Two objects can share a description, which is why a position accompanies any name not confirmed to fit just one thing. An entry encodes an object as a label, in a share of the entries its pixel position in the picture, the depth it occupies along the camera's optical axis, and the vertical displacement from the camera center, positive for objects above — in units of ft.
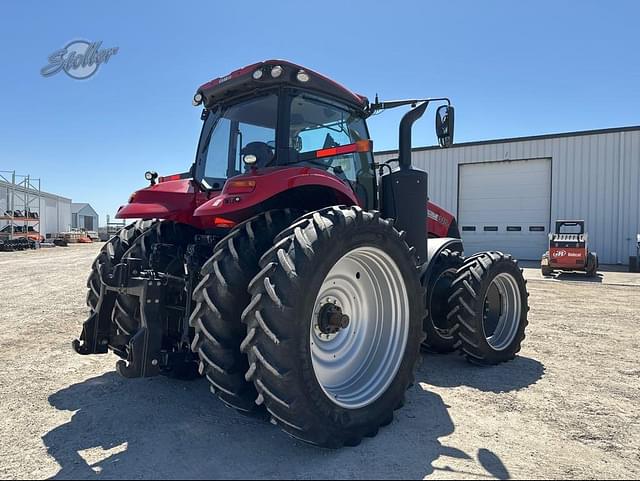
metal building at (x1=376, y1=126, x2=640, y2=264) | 58.49 +7.09
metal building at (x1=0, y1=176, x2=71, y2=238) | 103.04 +7.77
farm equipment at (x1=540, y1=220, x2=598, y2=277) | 47.73 -1.88
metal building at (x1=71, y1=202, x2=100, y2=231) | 193.06 +7.52
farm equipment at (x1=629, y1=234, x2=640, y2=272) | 52.85 -2.68
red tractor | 8.63 -0.87
